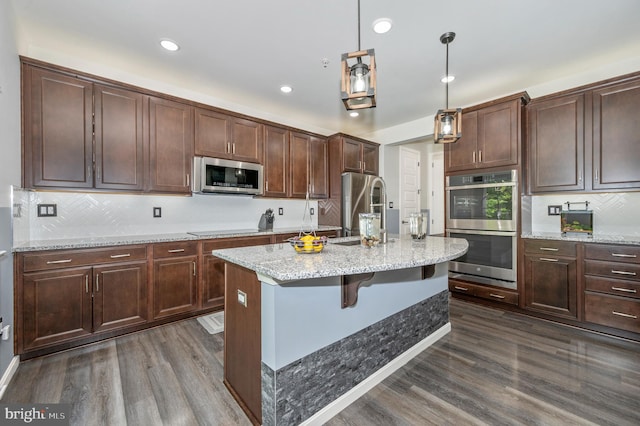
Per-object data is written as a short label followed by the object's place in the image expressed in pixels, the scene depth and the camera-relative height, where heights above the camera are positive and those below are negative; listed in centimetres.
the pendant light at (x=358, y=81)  141 +68
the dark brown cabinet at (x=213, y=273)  309 -69
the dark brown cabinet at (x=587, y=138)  267 +77
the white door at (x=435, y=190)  599 +48
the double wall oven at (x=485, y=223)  323 -15
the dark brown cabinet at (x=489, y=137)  320 +92
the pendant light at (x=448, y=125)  224 +72
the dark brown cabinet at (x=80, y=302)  218 -77
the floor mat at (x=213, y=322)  274 -116
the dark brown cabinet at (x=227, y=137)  333 +98
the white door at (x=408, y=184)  531 +56
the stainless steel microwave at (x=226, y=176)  326 +46
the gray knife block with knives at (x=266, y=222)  387 -14
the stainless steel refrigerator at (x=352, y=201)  440 +18
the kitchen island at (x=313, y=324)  137 -67
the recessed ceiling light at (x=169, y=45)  249 +156
